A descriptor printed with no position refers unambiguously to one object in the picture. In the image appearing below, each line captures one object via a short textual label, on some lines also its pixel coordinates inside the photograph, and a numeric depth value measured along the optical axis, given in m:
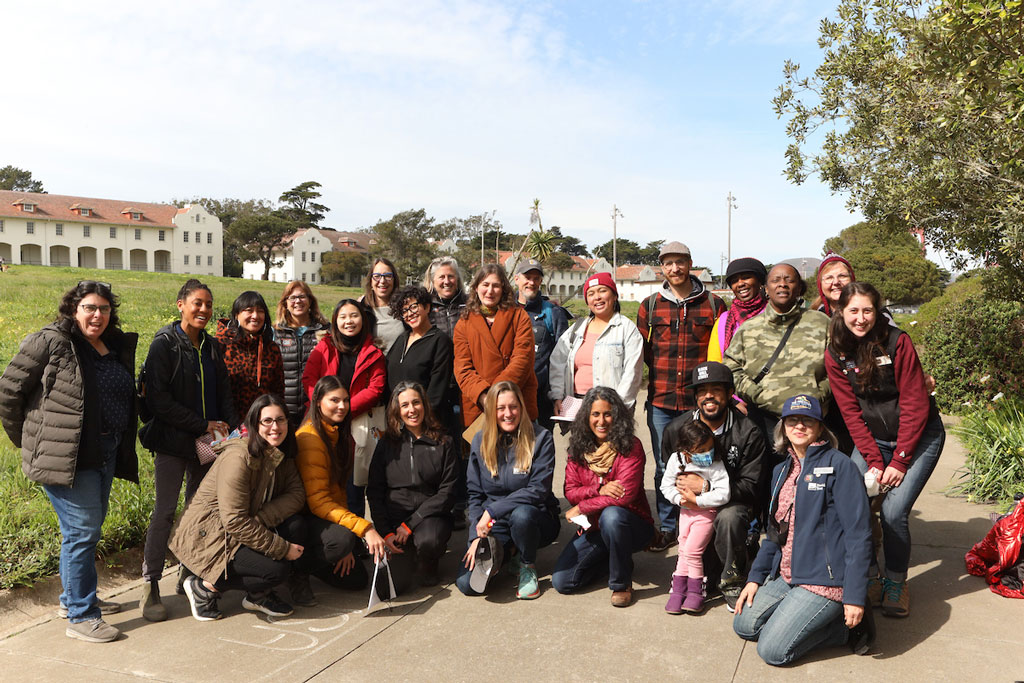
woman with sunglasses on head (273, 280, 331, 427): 5.45
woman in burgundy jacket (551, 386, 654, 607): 4.53
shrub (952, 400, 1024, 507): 6.39
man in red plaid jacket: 5.36
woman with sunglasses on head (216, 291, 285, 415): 5.03
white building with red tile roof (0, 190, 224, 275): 69.06
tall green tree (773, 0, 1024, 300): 5.40
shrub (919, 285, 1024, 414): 9.81
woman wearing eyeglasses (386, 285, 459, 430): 5.54
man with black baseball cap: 4.42
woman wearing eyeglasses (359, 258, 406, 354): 5.79
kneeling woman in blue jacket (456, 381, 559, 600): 4.62
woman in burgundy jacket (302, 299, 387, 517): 5.28
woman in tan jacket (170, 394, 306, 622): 4.25
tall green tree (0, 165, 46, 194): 97.81
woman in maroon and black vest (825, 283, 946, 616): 4.17
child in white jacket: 4.36
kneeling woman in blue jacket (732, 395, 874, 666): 3.69
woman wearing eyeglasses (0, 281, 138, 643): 3.95
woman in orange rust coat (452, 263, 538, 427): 5.48
